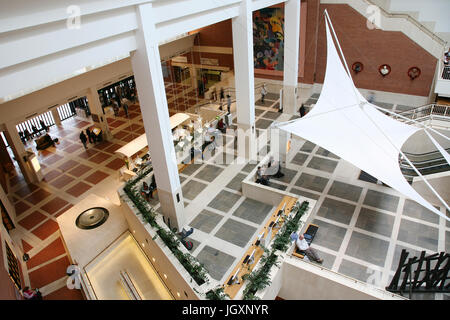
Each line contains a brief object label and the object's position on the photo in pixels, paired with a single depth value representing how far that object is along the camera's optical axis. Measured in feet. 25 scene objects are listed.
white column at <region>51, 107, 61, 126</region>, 75.16
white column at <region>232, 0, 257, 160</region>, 43.34
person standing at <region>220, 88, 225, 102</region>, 73.72
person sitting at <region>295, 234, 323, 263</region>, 33.86
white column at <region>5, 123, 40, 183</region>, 51.42
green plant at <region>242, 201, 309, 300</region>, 29.45
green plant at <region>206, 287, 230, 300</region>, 28.27
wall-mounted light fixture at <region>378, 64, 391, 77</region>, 63.00
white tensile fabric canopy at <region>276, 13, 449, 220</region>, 33.24
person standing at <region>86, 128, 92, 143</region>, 65.57
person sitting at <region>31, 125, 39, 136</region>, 71.56
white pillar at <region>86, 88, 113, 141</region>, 63.36
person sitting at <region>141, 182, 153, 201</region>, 44.75
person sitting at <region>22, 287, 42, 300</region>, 35.03
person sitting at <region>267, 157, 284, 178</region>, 47.32
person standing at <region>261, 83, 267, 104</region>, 71.45
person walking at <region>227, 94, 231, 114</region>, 65.46
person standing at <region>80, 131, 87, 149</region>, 63.46
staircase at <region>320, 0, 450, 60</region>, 57.06
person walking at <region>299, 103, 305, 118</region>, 60.38
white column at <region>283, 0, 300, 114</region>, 57.62
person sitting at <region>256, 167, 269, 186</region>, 44.80
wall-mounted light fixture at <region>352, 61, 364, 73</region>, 65.62
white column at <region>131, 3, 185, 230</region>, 29.30
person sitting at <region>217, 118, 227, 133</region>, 60.03
